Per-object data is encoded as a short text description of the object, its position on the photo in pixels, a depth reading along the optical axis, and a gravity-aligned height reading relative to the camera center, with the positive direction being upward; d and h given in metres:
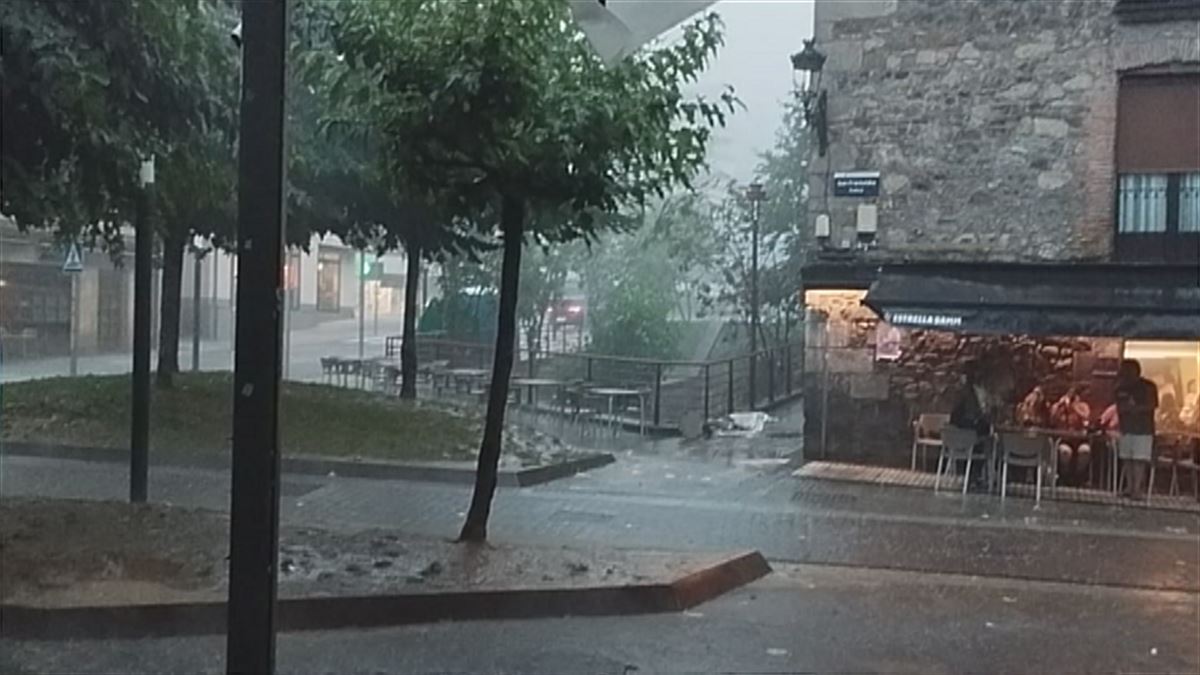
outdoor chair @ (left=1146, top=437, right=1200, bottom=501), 13.02 -1.11
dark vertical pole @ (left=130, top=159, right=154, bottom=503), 8.59 -0.23
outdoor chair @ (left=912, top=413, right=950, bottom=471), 13.91 -0.98
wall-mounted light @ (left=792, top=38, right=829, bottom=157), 14.44 +2.49
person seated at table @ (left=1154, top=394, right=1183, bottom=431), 13.27 -0.71
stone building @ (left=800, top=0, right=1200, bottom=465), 13.07 +1.28
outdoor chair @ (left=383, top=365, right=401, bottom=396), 15.81 -0.72
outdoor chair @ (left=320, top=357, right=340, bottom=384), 14.25 -0.56
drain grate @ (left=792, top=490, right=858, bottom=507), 11.90 -1.46
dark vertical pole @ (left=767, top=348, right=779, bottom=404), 15.95 -0.49
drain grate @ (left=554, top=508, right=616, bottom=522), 10.20 -1.42
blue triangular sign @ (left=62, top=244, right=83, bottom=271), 12.64 +0.42
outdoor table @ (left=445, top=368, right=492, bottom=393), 15.64 -0.63
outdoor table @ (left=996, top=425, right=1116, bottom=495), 13.09 -0.93
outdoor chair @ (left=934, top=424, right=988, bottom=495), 13.15 -1.07
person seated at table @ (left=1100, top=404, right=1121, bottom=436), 13.15 -0.77
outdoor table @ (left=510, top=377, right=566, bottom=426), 15.23 -0.70
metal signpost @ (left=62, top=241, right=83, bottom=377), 12.72 +0.17
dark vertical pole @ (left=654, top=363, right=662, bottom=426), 16.41 -0.76
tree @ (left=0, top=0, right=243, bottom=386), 7.23 +1.14
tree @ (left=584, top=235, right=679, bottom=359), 15.15 +0.28
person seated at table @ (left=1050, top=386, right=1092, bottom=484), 13.19 -0.86
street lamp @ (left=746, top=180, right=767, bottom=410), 15.94 +0.71
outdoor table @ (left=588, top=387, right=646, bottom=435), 16.27 -0.81
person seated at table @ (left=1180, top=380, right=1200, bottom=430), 13.22 -0.64
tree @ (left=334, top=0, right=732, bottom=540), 7.05 +1.13
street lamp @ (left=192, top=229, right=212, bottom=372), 12.72 +0.27
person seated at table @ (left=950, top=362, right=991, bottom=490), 13.23 -0.73
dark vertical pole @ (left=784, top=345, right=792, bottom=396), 15.42 -0.40
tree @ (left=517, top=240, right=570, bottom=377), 13.79 +0.31
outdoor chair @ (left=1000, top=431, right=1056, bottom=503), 12.87 -1.07
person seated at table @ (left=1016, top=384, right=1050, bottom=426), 13.55 -0.71
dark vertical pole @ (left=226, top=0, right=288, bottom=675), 3.25 -0.14
